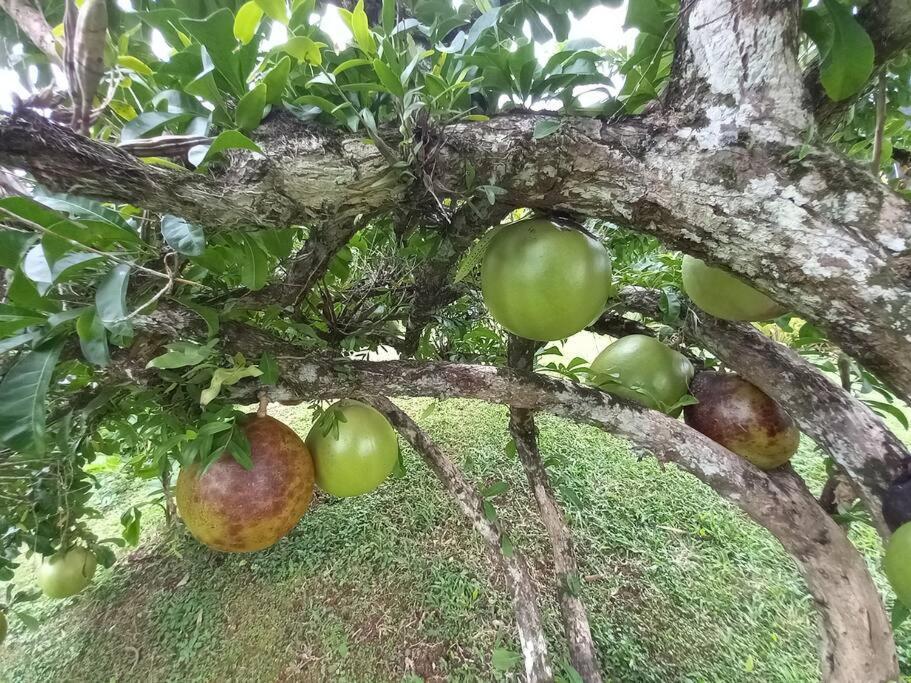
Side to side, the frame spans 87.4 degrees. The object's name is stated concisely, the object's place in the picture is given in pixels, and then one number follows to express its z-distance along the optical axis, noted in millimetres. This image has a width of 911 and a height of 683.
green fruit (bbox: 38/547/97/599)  1329
